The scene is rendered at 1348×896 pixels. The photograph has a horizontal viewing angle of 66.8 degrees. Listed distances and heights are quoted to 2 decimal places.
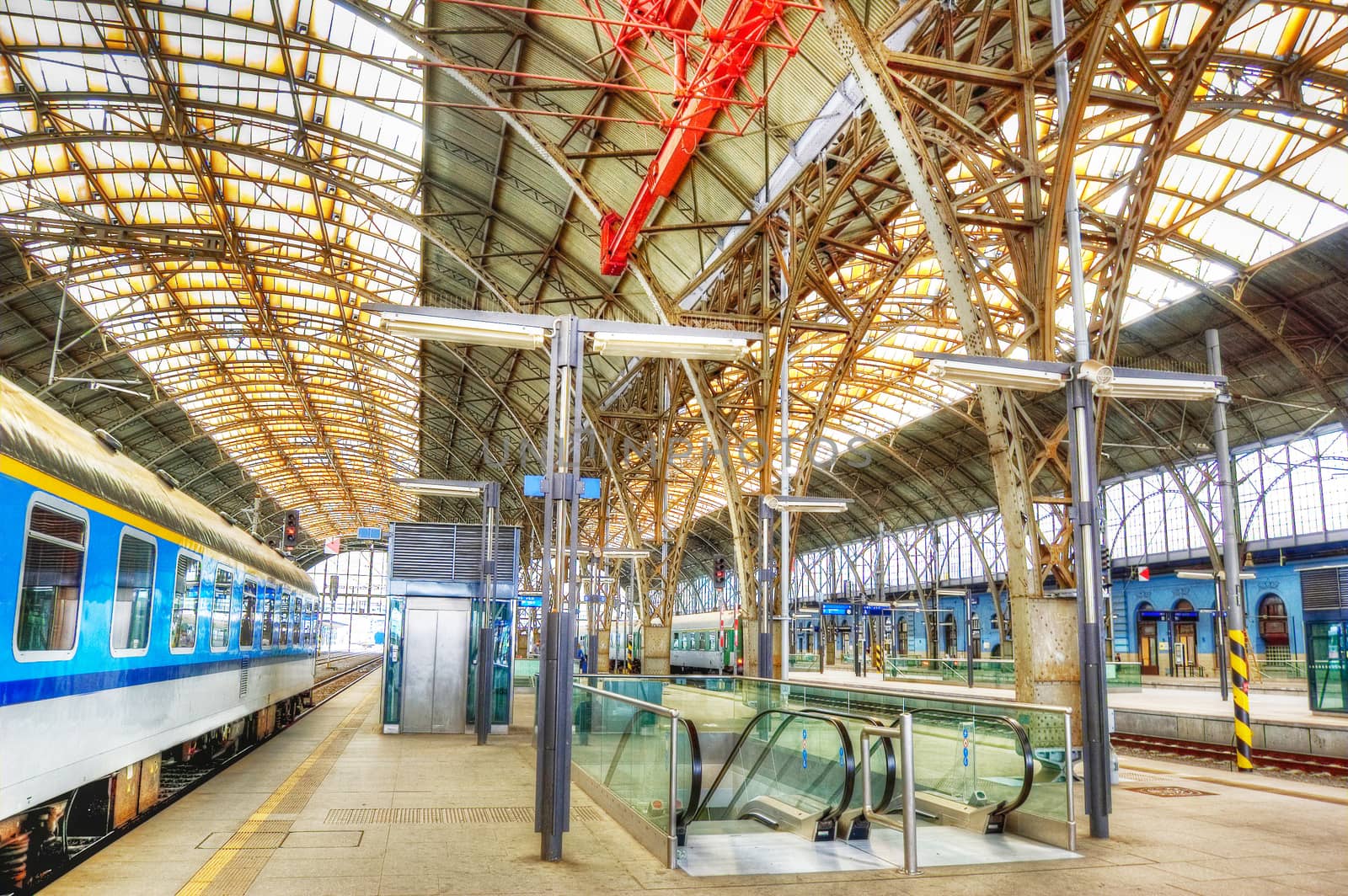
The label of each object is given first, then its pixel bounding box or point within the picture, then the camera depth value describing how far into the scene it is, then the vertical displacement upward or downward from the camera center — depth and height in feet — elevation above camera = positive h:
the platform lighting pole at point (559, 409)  28.25 +6.15
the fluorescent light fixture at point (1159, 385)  32.96 +7.46
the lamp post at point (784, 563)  63.21 +3.43
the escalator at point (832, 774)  30.01 -4.83
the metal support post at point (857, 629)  146.00 -1.87
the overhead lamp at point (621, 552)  90.79 +5.53
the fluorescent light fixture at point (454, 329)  29.32 +8.28
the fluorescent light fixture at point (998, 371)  31.09 +7.60
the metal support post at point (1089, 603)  30.48 +0.45
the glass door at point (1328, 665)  71.61 -3.32
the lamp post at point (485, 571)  58.23 +2.63
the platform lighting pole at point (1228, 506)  66.33 +7.79
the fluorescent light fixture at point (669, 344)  30.45 +8.11
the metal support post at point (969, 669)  112.27 -5.77
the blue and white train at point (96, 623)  22.59 -0.30
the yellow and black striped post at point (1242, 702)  49.42 -4.03
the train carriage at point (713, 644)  120.67 -3.99
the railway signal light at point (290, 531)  140.26 +11.41
